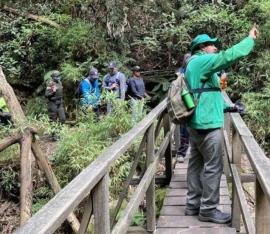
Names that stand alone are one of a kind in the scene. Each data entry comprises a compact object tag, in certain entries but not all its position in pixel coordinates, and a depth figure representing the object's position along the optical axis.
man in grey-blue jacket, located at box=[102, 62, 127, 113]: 11.73
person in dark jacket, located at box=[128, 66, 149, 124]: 11.96
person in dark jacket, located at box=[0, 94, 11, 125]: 11.56
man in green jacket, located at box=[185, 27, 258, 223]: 4.34
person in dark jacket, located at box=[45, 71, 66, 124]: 11.95
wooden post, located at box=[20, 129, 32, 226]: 7.37
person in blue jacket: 11.64
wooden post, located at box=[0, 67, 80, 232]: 8.25
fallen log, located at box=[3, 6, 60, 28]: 15.90
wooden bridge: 1.97
